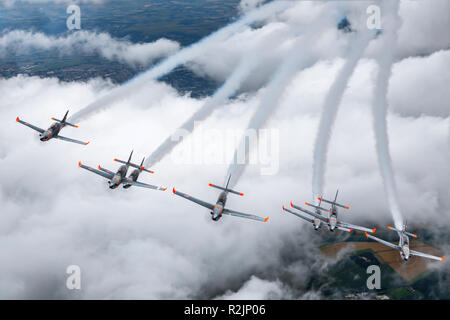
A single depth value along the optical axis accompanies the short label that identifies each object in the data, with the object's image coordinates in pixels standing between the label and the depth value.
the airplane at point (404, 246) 73.94
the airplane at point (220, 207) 66.24
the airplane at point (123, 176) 72.69
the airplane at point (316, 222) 78.79
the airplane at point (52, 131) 78.75
